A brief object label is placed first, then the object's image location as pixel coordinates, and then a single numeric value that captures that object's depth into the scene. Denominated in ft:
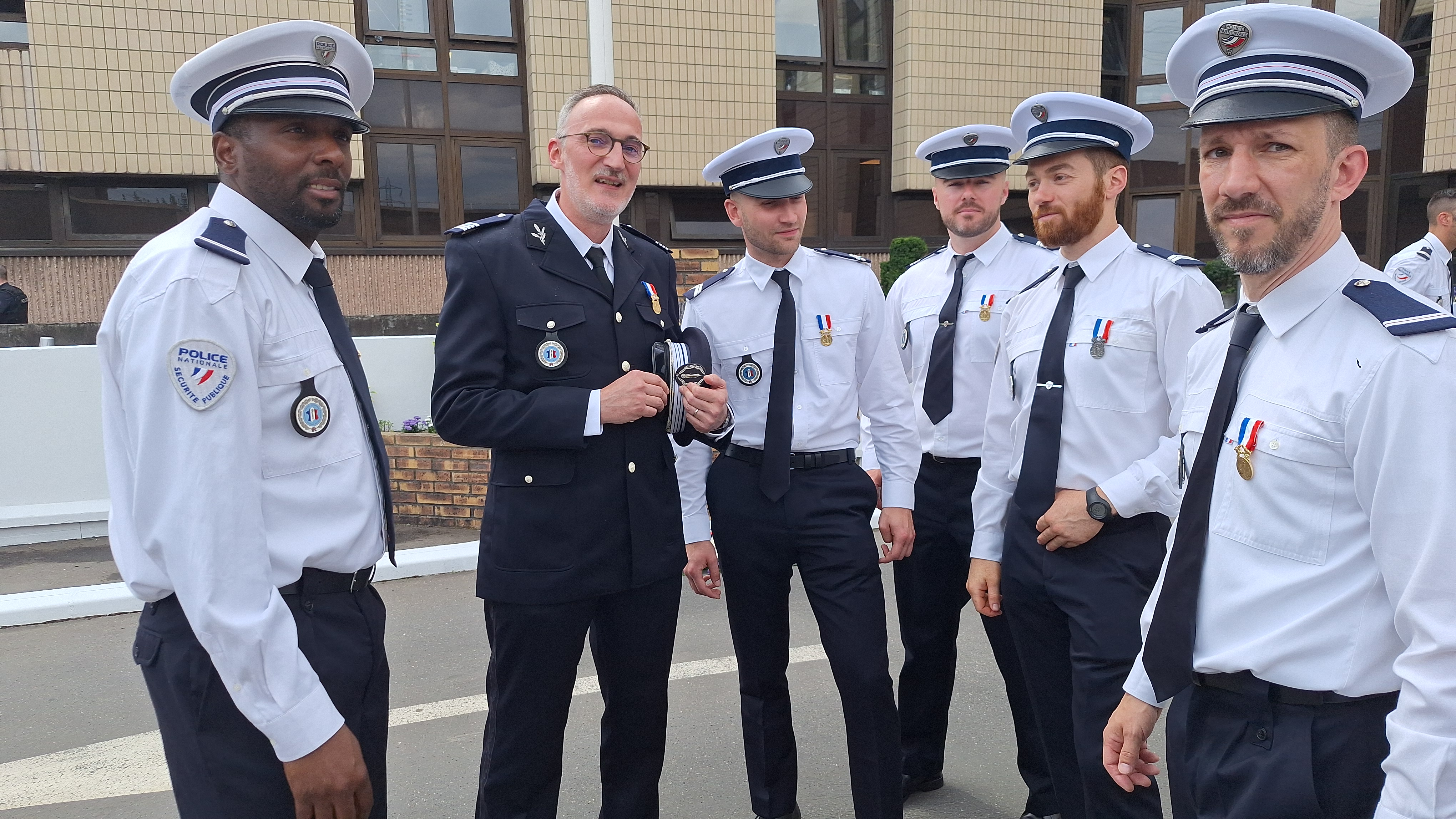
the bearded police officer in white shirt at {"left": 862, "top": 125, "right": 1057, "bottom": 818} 11.80
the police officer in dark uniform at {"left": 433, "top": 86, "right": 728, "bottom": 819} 8.71
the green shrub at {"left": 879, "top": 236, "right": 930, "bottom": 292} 43.14
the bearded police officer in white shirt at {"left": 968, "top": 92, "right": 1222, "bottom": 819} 8.61
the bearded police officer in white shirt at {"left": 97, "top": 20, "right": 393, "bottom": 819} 5.53
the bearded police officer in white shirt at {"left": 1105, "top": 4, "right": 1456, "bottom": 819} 4.76
